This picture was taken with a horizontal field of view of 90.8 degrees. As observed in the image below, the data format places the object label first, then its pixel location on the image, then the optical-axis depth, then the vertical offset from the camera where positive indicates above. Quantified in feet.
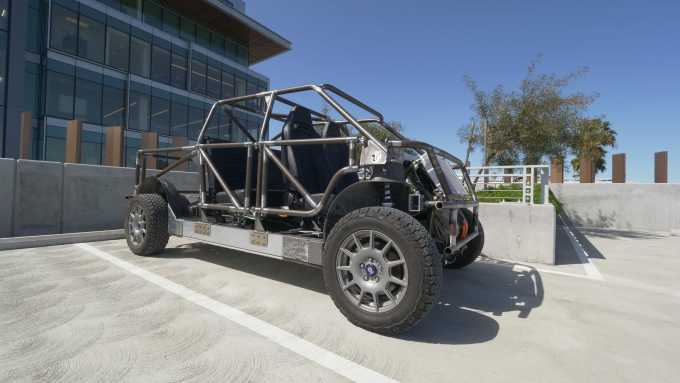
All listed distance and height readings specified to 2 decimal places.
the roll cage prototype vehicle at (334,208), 7.78 -0.54
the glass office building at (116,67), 58.75 +25.28
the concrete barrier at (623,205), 37.47 -0.25
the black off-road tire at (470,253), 13.46 -2.25
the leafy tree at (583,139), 30.91 +6.15
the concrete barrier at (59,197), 18.12 -0.80
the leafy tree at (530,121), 30.25 +7.33
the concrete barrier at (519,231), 17.07 -1.68
